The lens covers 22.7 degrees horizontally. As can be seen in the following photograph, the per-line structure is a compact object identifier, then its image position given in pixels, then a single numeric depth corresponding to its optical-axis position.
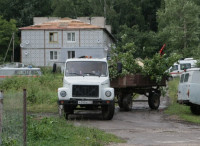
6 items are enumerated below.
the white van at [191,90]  21.50
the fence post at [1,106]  9.12
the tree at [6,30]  72.50
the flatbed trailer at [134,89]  22.91
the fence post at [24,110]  10.08
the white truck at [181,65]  51.73
